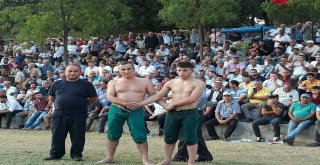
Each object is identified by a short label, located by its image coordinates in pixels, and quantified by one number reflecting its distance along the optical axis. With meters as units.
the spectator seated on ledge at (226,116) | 16.44
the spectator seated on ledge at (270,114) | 15.98
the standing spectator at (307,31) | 24.42
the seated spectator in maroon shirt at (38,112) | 19.89
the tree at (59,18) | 24.78
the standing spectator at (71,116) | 11.66
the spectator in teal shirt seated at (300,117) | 15.21
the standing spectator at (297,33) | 24.56
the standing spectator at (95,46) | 28.80
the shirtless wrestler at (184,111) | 10.55
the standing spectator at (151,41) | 27.91
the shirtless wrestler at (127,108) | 11.02
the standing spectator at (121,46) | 27.88
